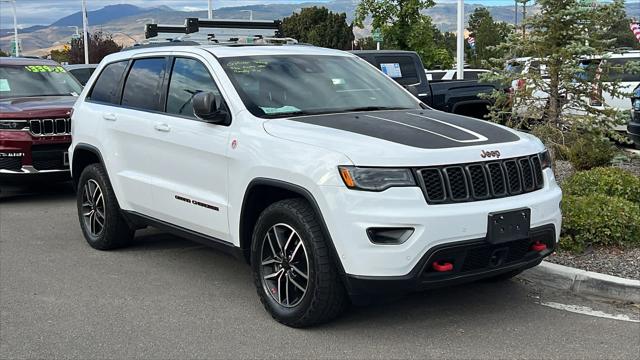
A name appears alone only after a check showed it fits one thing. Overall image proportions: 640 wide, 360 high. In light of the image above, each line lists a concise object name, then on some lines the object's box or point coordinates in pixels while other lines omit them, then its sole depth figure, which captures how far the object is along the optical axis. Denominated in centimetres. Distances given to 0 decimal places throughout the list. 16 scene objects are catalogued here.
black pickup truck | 1155
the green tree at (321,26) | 6425
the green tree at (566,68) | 729
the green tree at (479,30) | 5303
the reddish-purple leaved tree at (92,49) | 6290
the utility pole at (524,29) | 772
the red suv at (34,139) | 919
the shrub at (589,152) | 773
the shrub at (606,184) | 684
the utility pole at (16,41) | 5916
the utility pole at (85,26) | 4798
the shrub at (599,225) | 601
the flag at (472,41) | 5509
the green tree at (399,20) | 2000
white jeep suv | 416
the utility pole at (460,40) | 1777
